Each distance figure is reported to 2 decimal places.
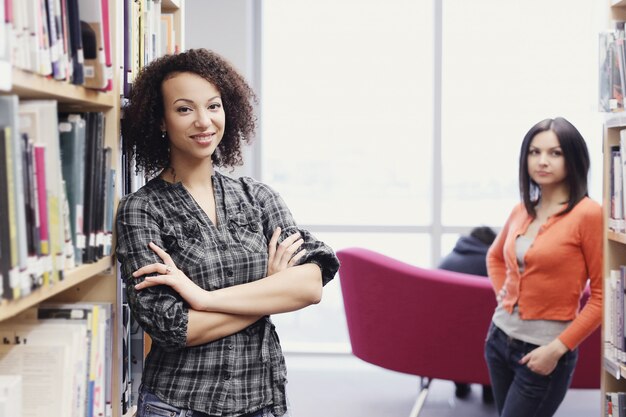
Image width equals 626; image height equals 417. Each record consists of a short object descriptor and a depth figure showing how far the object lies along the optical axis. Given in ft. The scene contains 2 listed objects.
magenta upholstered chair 11.26
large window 16.72
